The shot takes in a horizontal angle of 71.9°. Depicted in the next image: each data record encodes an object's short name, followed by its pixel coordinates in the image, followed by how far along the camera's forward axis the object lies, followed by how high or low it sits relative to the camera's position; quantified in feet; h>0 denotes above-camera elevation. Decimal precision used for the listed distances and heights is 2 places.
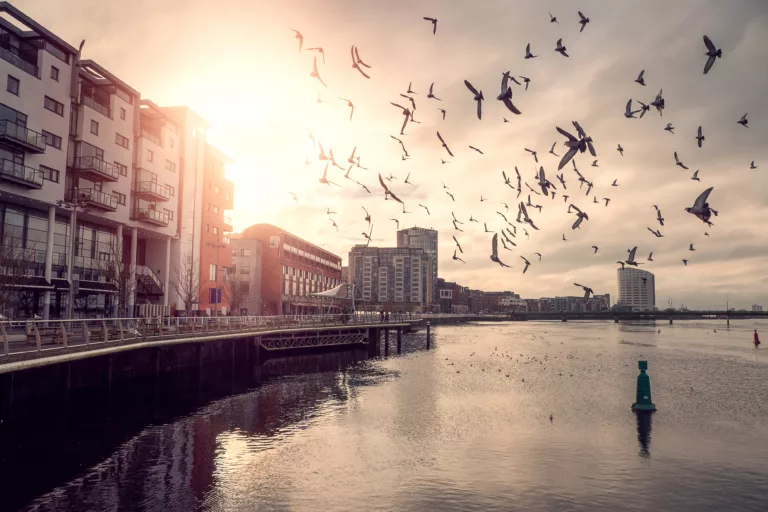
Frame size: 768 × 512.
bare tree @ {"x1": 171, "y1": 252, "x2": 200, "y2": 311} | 220.23 +9.42
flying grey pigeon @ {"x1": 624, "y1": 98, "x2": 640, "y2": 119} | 62.03 +22.99
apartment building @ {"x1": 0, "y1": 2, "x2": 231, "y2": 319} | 146.00 +40.09
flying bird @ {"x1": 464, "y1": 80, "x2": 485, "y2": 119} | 49.32 +20.34
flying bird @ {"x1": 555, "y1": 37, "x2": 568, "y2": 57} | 54.62 +26.55
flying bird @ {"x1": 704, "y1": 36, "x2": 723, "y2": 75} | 46.37 +22.43
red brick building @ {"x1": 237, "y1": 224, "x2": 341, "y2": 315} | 374.43 +24.27
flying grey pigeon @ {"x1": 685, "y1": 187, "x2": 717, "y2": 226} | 47.98 +8.98
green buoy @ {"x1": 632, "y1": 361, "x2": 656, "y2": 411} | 106.63 -18.23
